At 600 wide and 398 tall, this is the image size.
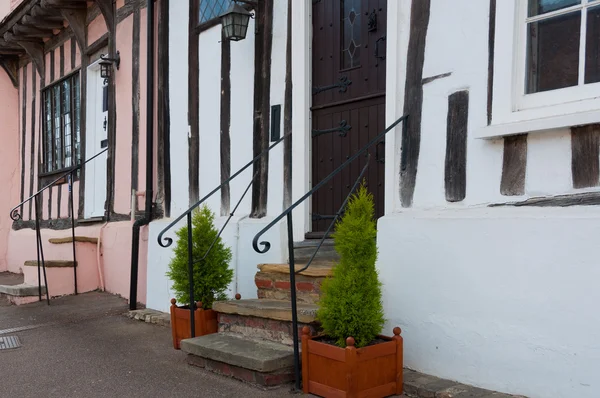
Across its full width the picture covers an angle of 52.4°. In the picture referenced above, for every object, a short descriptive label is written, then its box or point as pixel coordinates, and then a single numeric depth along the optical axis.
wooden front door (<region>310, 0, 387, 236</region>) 4.59
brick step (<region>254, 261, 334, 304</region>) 4.19
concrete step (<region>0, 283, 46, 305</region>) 7.44
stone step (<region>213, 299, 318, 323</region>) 3.80
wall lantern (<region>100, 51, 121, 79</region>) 7.75
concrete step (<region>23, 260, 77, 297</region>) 7.65
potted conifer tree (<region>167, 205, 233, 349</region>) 4.82
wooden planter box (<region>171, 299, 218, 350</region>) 4.70
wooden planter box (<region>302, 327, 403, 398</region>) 3.26
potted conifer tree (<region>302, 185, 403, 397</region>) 3.31
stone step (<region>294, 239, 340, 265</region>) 4.65
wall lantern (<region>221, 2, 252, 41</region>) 5.28
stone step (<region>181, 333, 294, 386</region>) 3.68
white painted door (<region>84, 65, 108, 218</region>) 8.59
